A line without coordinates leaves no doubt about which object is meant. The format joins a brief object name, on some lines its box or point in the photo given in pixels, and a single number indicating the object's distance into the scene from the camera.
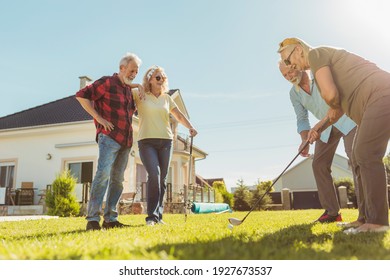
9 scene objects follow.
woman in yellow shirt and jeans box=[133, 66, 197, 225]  3.97
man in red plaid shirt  3.54
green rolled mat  11.27
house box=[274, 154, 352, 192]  35.25
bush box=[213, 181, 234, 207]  18.22
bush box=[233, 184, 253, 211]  16.08
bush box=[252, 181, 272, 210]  15.50
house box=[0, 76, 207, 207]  13.77
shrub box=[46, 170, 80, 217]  10.56
